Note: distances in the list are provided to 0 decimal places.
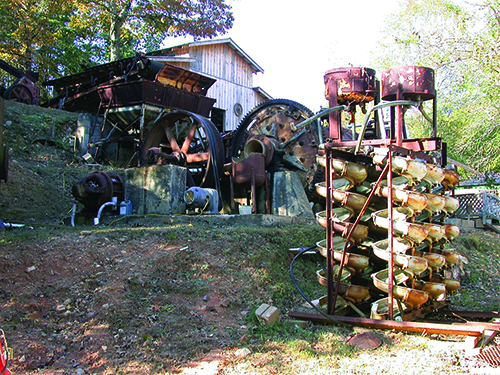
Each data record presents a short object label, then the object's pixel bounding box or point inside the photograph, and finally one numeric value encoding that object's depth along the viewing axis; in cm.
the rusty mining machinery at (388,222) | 473
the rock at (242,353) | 418
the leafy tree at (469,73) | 1384
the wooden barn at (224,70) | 2058
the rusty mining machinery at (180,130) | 1009
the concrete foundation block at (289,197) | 972
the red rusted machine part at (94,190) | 833
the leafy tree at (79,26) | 2059
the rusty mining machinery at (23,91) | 1666
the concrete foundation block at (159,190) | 839
